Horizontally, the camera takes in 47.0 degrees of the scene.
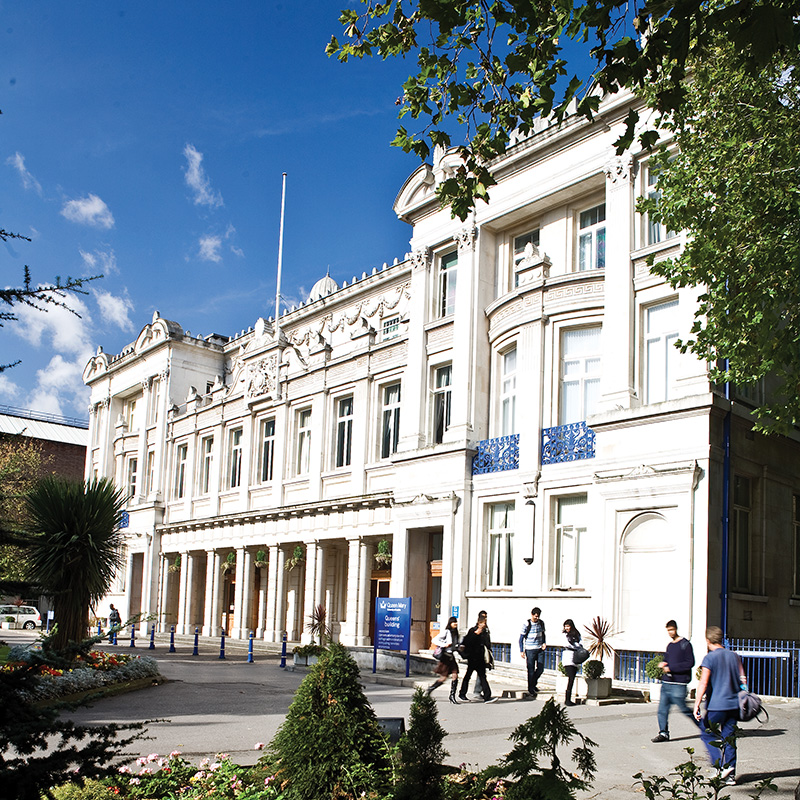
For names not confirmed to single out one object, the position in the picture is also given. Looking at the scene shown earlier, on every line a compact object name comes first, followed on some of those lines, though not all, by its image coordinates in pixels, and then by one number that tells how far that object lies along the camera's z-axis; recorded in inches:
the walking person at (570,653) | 702.5
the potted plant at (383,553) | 1179.3
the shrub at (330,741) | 259.1
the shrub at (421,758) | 247.9
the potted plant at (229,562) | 1539.1
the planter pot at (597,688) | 713.0
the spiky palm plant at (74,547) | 744.3
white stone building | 806.5
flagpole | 1567.4
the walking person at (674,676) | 496.7
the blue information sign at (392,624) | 910.4
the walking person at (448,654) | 710.5
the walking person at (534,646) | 738.8
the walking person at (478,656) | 721.0
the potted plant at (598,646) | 721.0
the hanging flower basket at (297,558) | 1355.8
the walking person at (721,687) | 412.5
